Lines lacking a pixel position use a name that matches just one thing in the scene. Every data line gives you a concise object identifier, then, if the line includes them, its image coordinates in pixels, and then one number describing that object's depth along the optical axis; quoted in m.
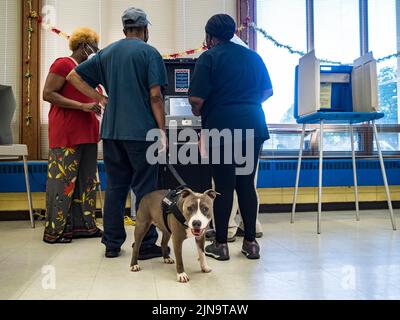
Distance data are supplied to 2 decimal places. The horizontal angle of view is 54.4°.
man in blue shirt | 2.01
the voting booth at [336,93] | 2.89
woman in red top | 2.48
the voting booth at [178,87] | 3.02
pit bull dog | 1.64
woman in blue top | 2.03
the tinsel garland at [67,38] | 3.77
